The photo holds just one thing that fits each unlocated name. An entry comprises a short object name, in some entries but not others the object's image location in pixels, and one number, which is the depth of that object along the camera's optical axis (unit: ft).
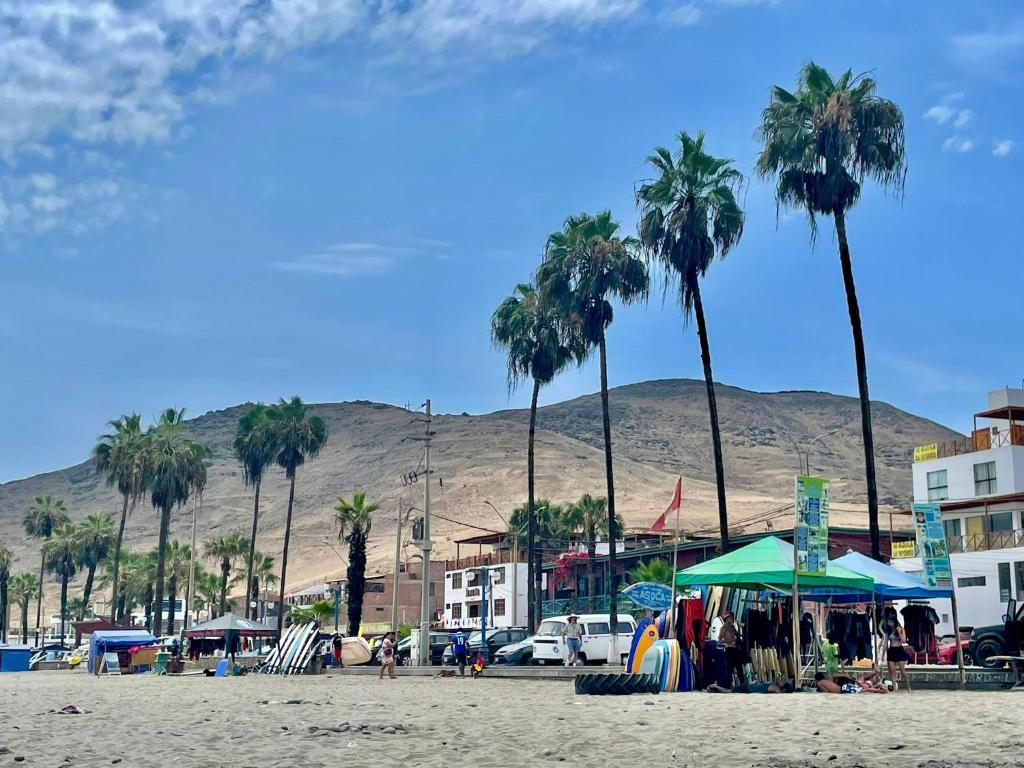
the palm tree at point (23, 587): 416.05
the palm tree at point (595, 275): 157.89
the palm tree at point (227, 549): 304.71
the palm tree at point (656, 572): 201.05
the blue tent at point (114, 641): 156.46
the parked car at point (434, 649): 142.82
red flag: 118.25
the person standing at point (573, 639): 113.60
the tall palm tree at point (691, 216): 133.69
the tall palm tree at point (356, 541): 191.96
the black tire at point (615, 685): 67.31
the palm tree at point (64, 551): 343.87
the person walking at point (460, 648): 116.26
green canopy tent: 72.23
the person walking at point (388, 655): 114.01
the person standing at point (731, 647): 72.28
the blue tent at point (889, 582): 76.95
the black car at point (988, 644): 88.69
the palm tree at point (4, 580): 367.62
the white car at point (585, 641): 119.65
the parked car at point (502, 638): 145.53
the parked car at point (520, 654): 125.08
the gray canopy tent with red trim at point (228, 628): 162.40
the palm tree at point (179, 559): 318.53
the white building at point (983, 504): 156.56
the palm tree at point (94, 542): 339.57
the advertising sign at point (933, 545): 78.33
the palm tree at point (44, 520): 367.45
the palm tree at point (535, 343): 176.35
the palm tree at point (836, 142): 118.62
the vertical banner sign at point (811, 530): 71.15
